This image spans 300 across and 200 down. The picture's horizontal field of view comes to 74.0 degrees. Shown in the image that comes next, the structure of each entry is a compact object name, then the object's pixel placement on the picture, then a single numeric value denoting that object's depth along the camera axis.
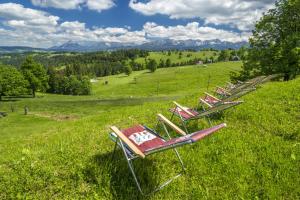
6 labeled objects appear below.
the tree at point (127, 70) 106.59
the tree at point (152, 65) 107.92
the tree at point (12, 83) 51.45
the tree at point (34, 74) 53.77
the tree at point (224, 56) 120.01
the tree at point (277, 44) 18.17
